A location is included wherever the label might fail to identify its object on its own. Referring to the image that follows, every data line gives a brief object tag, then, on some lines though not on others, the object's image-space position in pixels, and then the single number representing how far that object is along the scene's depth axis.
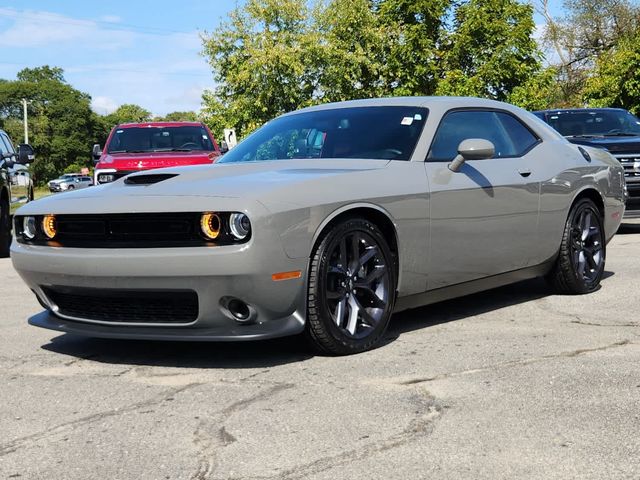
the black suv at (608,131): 11.21
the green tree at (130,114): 128.25
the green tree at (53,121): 95.38
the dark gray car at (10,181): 10.55
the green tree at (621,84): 25.06
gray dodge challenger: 4.05
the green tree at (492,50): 31.67
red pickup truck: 12.60
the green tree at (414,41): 32.19
